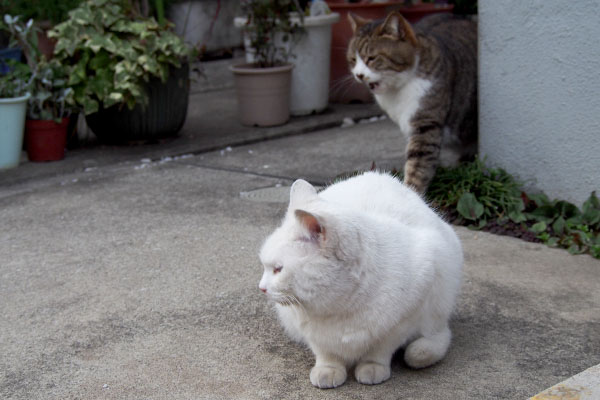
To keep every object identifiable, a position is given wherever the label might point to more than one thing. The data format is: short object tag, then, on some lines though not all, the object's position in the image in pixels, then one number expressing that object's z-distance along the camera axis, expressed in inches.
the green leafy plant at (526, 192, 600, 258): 136.0
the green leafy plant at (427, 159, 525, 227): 151.2
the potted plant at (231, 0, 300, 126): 239.1
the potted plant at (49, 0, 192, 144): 204.4
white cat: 81.4
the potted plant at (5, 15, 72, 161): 202.2
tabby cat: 158.4
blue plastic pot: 192.2
